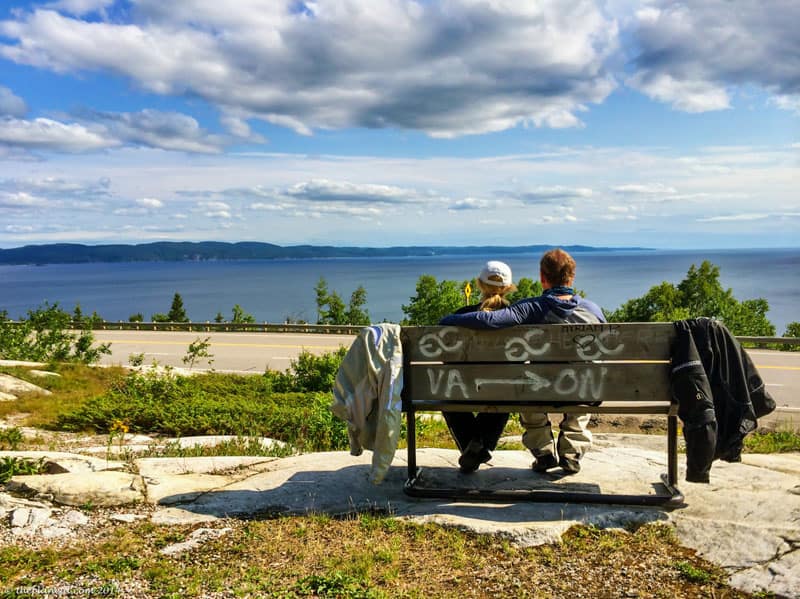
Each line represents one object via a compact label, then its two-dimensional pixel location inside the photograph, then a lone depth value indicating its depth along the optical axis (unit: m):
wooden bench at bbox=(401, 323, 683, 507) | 4.15
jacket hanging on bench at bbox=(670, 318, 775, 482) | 3.95
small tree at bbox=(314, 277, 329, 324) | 67.53
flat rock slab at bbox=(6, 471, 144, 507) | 4.43
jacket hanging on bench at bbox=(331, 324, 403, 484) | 4.27
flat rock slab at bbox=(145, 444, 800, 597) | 3.57
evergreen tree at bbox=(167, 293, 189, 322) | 65.03
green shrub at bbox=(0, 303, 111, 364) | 17.12
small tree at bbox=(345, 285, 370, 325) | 58.62
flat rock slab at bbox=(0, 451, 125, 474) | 4.90
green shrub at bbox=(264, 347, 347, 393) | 13.16
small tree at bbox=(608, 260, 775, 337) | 48.12
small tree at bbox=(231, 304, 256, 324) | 53.13
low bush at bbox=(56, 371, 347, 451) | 7.39
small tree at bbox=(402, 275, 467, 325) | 43.09
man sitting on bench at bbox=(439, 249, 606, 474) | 4.28
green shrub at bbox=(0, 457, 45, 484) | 4.63
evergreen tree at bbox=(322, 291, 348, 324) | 59.16
